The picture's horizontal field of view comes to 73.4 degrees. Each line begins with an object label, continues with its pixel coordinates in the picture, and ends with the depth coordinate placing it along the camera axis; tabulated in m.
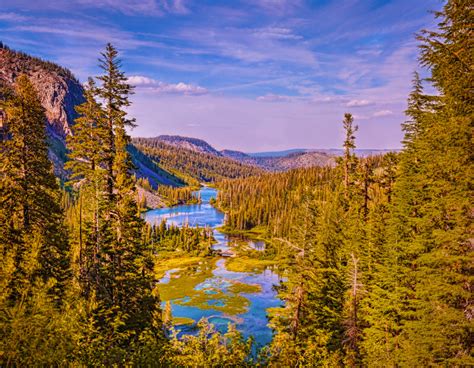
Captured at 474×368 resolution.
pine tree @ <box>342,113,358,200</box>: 35.50
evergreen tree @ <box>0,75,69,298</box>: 20.55
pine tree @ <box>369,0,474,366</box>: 14.20
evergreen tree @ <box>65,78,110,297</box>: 21.78
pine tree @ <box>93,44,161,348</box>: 22.44
